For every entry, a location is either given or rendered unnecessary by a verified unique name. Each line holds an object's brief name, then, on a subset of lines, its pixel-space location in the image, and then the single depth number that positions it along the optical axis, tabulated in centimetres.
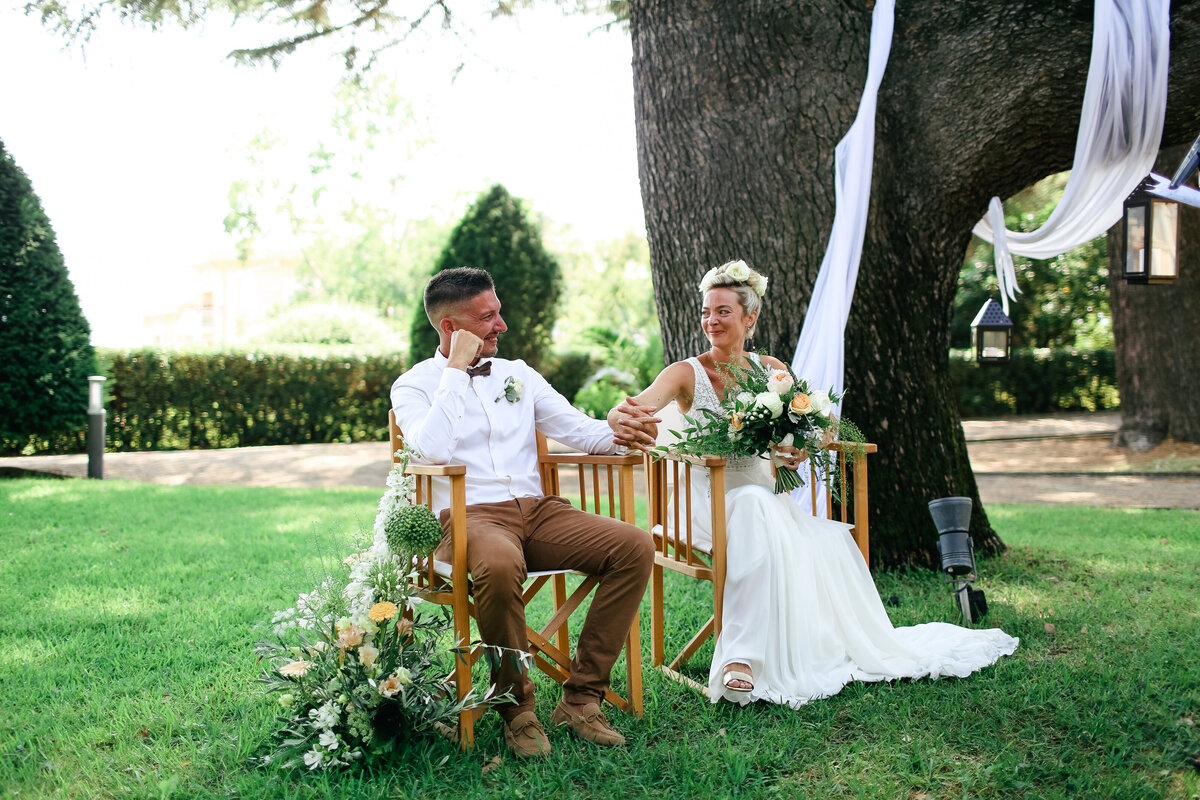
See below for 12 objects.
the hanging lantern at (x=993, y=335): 666
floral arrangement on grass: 269
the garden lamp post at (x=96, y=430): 927
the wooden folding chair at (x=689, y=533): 326
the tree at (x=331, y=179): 2714
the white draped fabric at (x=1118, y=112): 418
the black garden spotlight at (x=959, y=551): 405
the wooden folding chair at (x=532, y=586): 285
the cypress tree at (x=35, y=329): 896
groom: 284
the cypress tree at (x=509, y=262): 1256
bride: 323
